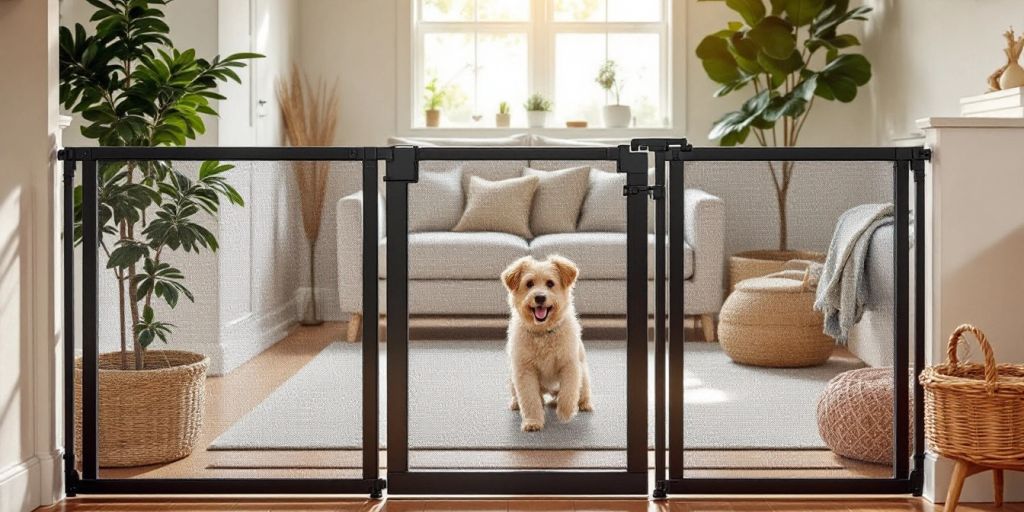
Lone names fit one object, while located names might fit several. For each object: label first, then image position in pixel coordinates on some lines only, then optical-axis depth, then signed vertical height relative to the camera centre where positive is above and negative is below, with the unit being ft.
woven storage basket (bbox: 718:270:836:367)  8.39 -0.66
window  19.92 +3.51
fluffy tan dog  8.41 -0.80
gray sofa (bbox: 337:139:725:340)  8.38 -0.18
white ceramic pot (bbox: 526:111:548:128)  19.49 +2.28
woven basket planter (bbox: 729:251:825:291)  8.27 -0.16
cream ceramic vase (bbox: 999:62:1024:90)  11.31 +1.73
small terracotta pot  19.52 +2.29
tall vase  8.32 -0.50
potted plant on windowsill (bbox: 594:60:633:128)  19.44 +2.42
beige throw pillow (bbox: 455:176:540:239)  8.61 +0.30
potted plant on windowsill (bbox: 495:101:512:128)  19.52 +2.32
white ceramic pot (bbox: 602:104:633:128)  19.43 +2.32
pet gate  8.36 -0.73
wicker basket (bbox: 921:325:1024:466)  7.44 -1.23
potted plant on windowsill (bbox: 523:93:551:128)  19.49 +2.42
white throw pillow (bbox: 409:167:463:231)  8.48 +0.34
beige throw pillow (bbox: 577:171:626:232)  8.41 +0.30
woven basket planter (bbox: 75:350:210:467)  8.64 -1.34
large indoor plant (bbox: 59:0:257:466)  8.46 -0.37
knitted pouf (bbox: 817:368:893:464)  8.54 -1.41
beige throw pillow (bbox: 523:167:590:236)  8.52 +0.35
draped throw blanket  8.39 -0.18
